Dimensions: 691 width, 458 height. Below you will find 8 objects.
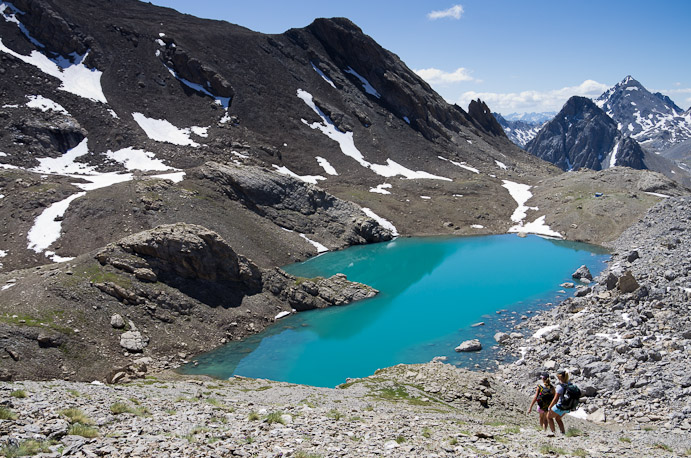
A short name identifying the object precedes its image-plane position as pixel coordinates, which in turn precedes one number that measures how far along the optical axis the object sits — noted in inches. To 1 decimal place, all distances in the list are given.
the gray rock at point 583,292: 1805.1
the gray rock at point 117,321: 1509.6
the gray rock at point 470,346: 1531.7
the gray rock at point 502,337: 1553.9
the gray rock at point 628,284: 1485.0
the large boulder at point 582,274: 2263.9
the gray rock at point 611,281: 1601.1
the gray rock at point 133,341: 1469.0
